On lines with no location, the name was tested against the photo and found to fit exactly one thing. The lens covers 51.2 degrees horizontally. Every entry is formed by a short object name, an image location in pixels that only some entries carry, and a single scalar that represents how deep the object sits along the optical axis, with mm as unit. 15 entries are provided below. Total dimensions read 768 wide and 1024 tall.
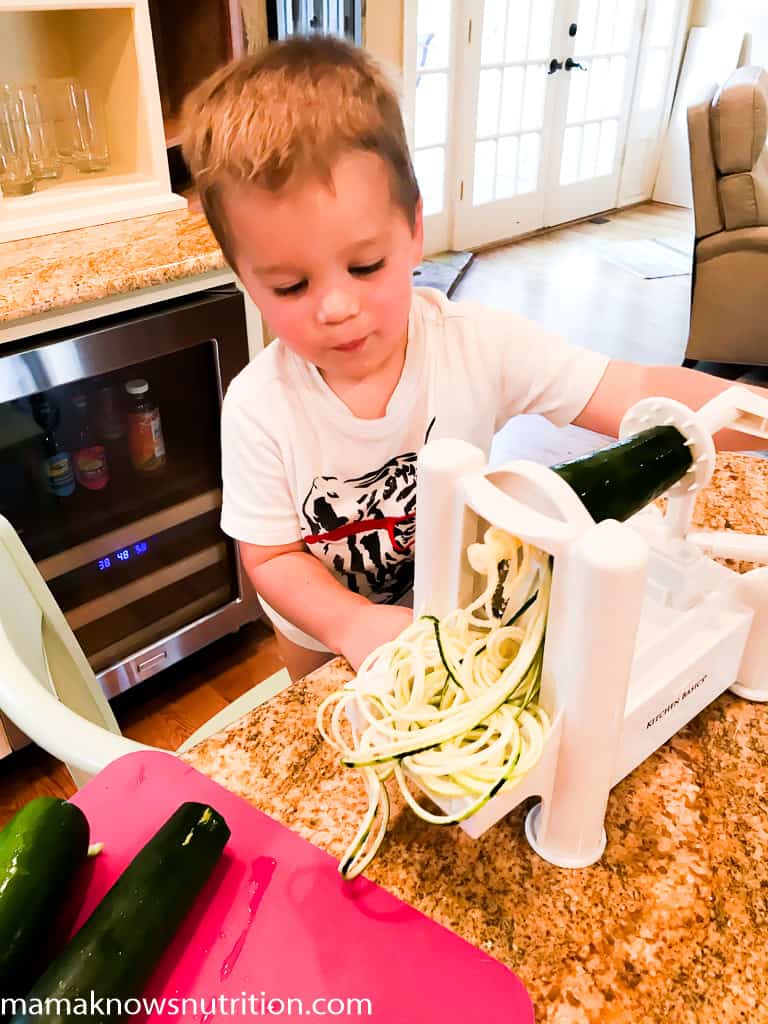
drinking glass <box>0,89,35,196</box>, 1563
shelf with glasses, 1538
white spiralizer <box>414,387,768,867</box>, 416
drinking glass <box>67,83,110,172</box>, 1691
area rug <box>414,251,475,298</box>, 4082
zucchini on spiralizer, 487
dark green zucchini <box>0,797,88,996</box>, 433
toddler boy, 679
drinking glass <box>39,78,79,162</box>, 1671
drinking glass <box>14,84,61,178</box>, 1610
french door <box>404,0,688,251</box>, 4223
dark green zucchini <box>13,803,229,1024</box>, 414
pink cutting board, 438
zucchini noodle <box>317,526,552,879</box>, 429
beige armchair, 2996
